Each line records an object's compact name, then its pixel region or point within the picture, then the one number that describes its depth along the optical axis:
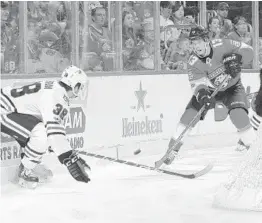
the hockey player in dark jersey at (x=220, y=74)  8.79
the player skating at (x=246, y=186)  6.10
